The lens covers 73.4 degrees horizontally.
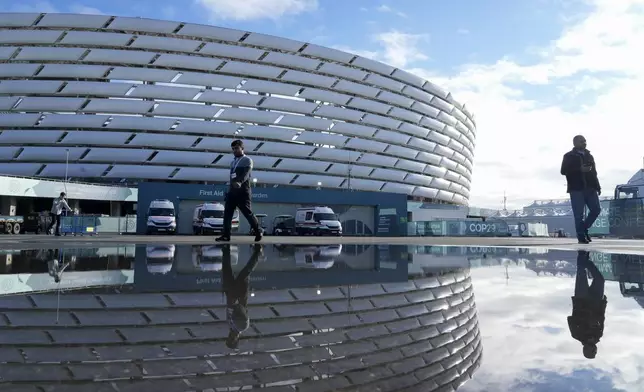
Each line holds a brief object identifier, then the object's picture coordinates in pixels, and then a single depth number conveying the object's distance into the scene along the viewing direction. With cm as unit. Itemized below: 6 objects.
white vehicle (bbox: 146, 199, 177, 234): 2652
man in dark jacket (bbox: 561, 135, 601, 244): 941
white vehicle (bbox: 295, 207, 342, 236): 2688
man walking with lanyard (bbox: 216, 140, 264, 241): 791
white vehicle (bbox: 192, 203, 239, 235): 2533
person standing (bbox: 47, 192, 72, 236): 1644
